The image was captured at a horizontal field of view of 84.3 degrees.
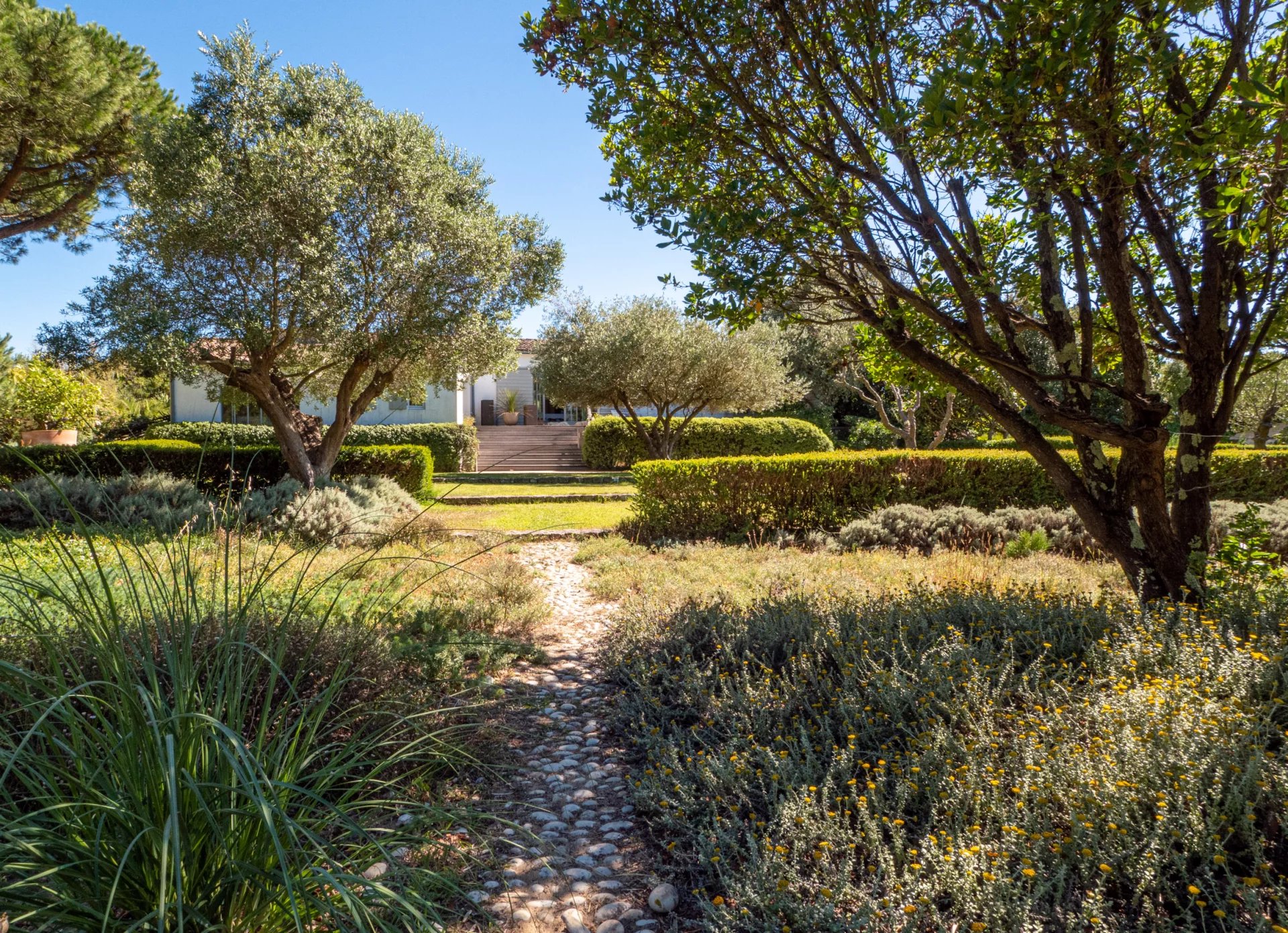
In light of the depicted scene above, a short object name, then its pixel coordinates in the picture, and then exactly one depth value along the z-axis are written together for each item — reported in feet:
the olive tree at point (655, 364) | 63.05
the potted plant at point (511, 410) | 100.90
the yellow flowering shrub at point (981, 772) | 6.66
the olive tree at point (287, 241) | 29.35
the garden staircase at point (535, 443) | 71.05
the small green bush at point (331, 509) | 26.91
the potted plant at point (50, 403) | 61.72
